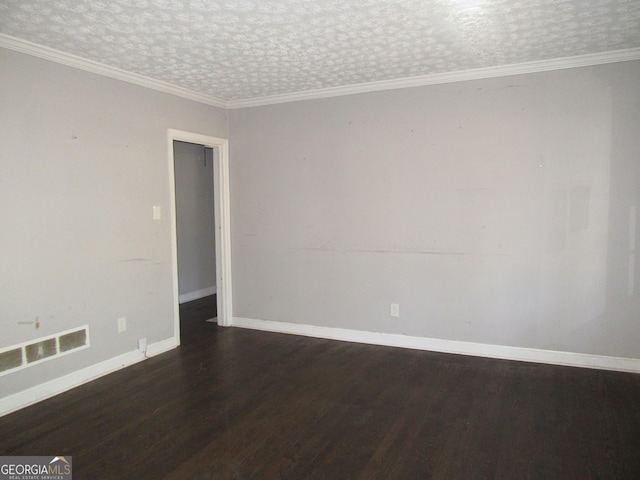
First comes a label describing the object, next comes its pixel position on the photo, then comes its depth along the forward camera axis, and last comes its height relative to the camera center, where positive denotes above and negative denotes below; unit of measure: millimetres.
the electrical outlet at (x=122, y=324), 3684 -869
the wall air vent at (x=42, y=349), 2889 -894
